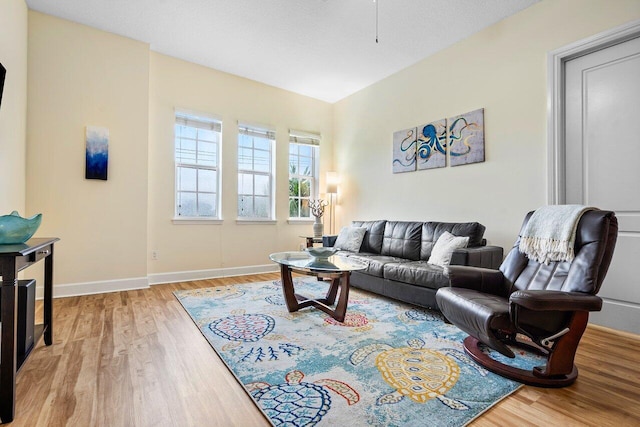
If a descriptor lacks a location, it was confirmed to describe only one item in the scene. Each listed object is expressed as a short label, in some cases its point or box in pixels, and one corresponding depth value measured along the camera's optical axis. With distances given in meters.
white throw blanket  1.92
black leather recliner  1.65
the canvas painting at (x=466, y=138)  3.48
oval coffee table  2.51
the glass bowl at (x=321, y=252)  2.89
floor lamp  5.48
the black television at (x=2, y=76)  2.23
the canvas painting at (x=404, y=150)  4.25
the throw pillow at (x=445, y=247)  3.02
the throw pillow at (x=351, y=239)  4.20
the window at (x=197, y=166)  4.39
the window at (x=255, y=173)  4.88
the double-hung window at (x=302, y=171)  5.43
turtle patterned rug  1.43
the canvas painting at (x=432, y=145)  3.86
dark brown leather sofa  2.77
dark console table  1.33
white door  2.51
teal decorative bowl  1.54
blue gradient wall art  3.55
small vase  5.13
